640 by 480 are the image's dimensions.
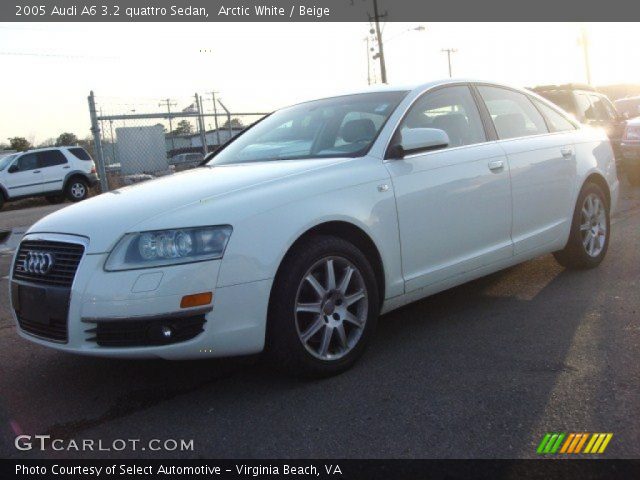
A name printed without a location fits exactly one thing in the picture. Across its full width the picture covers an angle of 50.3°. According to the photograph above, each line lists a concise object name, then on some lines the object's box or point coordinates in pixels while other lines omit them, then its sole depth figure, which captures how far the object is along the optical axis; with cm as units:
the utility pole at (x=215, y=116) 1266
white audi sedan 312
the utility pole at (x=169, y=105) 1182
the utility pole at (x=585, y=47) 4450
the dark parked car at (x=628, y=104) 1656
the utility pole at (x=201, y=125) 1188
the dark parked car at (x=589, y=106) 1103
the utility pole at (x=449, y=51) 6581
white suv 1981
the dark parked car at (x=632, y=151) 1185
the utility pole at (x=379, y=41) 3294
